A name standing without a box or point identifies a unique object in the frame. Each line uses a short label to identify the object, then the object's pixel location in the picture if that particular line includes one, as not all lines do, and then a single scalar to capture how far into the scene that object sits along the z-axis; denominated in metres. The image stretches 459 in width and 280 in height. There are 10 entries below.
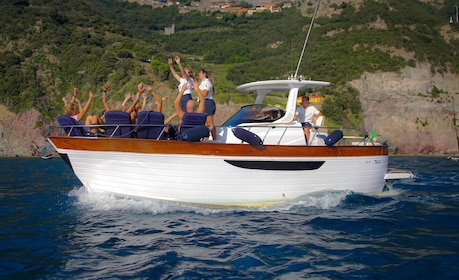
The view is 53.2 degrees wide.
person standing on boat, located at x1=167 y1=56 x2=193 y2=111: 10.29
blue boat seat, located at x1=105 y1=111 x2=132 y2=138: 9.14
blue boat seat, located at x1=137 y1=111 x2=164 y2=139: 9.16
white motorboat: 8.74
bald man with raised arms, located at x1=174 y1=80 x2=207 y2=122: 9.69
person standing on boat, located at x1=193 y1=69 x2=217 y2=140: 10.32
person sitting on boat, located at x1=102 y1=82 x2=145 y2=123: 9.83
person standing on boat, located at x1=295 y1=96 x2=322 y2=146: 11.85
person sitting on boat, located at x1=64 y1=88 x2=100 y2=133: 9.76
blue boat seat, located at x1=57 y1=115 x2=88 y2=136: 9.41
